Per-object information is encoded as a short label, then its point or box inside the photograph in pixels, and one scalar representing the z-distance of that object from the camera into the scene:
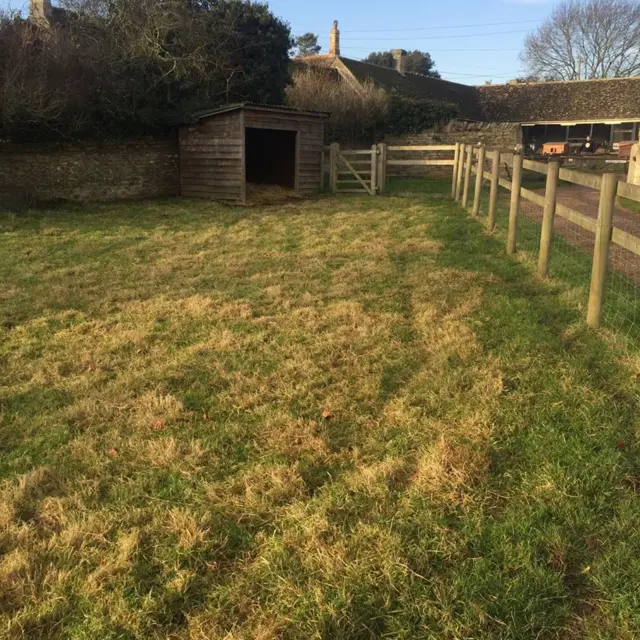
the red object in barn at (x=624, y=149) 27.61
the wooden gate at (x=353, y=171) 17.00
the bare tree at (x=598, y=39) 48.53
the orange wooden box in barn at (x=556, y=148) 31.94
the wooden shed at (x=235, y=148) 14.95
